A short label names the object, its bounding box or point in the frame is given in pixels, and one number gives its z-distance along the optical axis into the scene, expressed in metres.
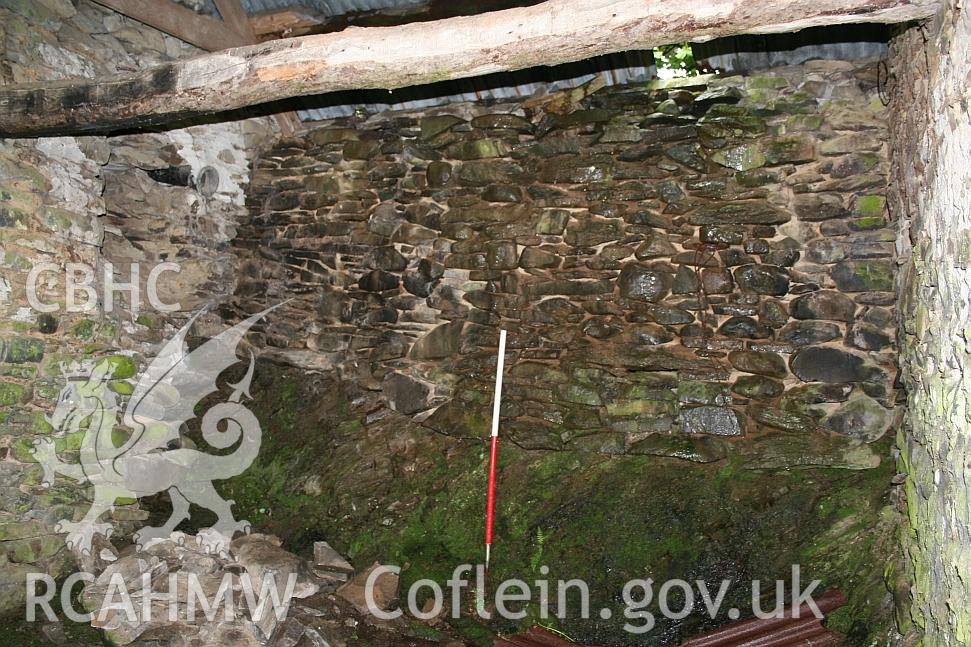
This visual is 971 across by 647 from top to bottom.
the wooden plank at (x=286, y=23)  4.97
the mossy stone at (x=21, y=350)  4.15
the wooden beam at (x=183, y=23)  4.75
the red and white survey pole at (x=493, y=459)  4.01
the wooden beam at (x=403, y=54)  2.85
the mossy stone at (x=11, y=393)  4.15
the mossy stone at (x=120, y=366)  4.73
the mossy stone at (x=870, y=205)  3.95
